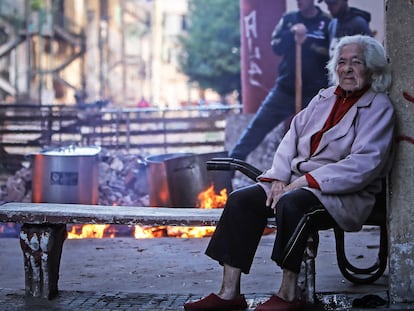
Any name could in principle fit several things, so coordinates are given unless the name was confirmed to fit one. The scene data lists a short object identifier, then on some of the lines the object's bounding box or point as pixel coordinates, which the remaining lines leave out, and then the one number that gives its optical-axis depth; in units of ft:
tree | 92.17
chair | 14.47
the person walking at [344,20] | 31.48
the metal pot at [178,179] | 25.42
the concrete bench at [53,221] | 15.40
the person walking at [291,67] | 32.37
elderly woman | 13.24
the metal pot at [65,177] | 27.17
